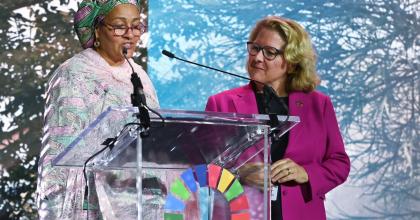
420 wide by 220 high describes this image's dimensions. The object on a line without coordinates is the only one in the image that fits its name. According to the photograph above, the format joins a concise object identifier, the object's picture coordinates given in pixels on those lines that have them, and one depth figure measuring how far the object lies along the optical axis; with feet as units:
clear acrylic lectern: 15.66
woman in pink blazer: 22.16
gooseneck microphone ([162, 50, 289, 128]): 17.43
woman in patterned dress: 19.79
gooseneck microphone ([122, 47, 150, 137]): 14.73
